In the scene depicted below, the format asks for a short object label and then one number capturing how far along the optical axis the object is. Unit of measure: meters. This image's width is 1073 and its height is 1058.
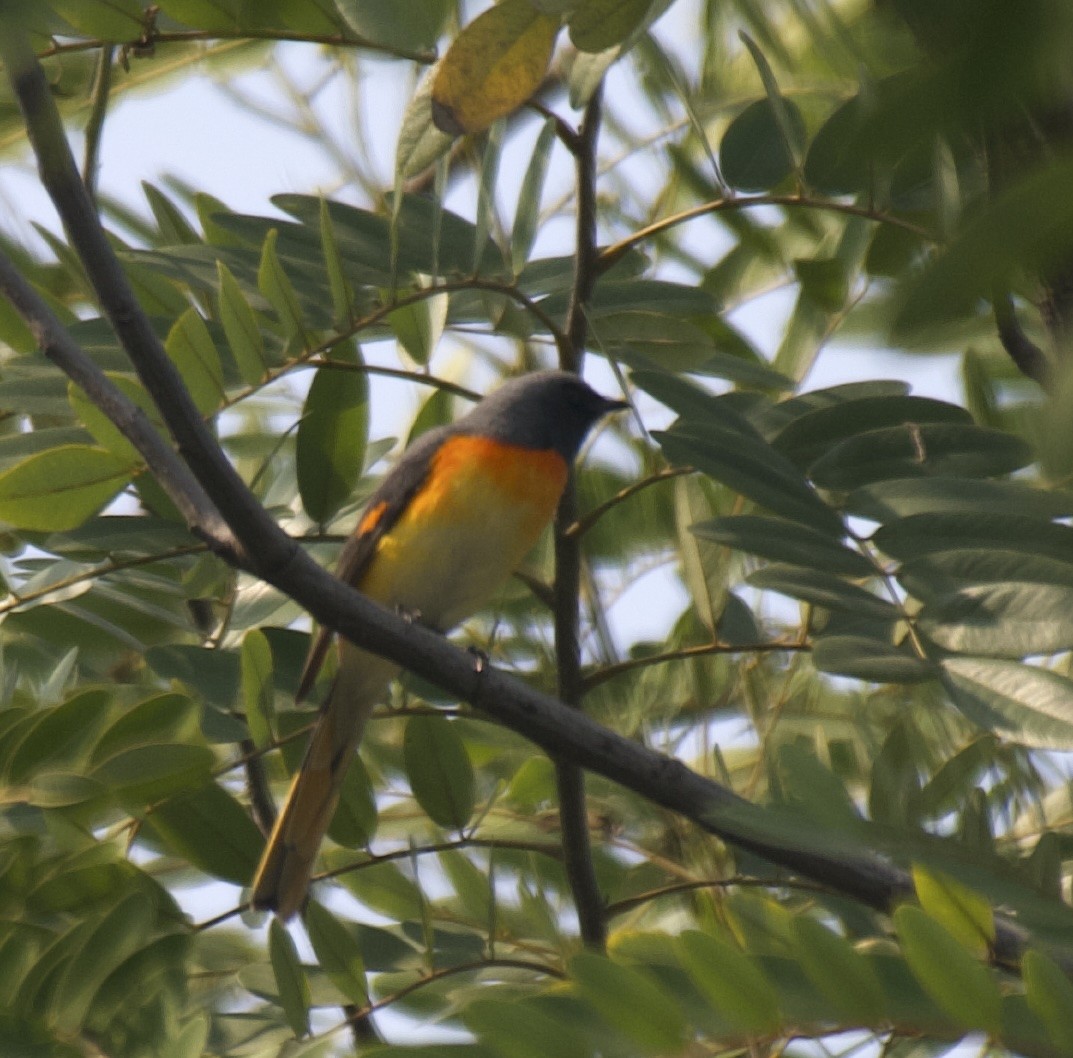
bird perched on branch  7.66
